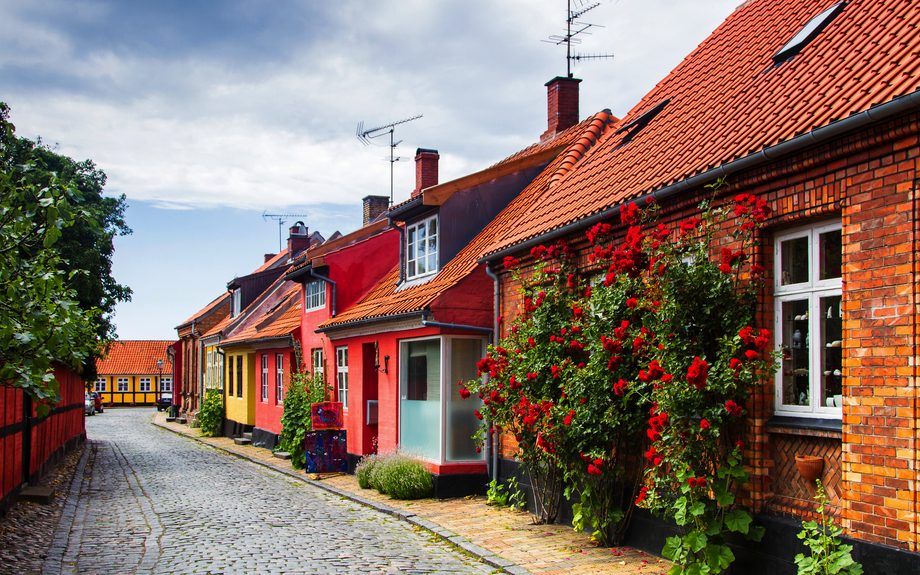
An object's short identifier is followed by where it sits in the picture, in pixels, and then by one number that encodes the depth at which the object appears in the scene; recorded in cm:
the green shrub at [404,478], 1265
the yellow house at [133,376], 6825
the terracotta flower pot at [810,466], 617
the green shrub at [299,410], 1814
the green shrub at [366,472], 1424
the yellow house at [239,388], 2650
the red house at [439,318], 1287
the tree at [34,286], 579
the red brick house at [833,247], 552
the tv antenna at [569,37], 1670
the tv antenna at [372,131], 2397
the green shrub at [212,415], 2961
